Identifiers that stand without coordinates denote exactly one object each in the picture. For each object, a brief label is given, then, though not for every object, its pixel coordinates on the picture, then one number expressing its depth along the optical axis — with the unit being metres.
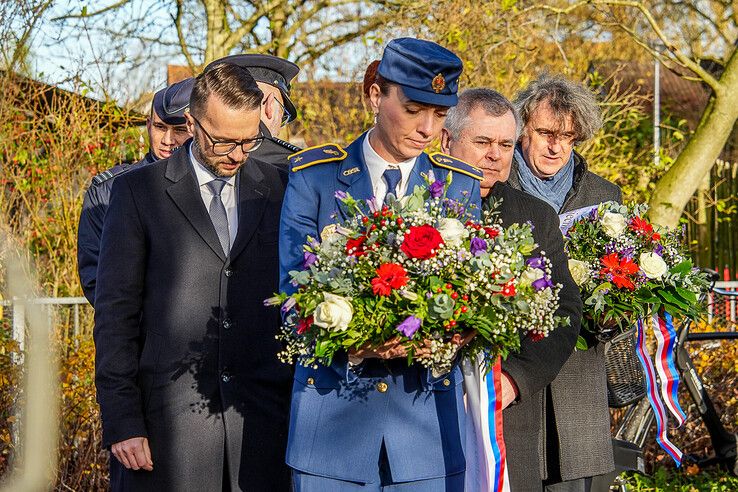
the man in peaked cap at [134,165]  4.46
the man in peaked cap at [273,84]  5.10
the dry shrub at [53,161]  8.70
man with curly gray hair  3.82
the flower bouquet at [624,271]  3.95
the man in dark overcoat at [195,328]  3.51
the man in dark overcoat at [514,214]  3.68
